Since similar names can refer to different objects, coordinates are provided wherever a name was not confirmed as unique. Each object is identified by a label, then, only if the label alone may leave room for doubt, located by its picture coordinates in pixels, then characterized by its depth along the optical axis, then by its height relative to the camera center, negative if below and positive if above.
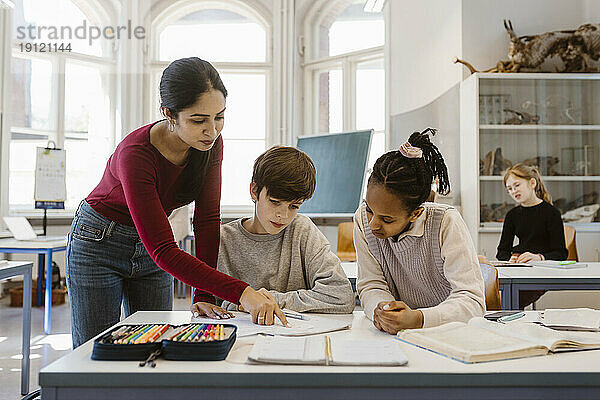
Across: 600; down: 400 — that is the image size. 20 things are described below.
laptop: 4.23 -0.13
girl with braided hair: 1.43 -0.09
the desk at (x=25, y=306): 2.62 -0.44
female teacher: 1.34 -0.02
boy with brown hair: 1.53 -0.10
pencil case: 1.00 -0.23
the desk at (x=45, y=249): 3.92 -0.25
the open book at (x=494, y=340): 1.03 -0.24
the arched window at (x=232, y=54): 6.49 +1.71
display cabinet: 4.52 +0.56
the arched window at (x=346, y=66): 6.16 +1.52
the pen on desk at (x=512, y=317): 1.40 -0.25
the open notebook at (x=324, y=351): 0.98 -0.24
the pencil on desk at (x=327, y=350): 0.98 -0.24
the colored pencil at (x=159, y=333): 1.06 -0.22
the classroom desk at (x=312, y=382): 0.92 -0.26
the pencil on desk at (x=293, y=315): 1.41 -0.25
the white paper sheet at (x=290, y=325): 1.24 -0.25
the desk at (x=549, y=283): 2.39 -0.28
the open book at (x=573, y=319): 1.31 -0.24
